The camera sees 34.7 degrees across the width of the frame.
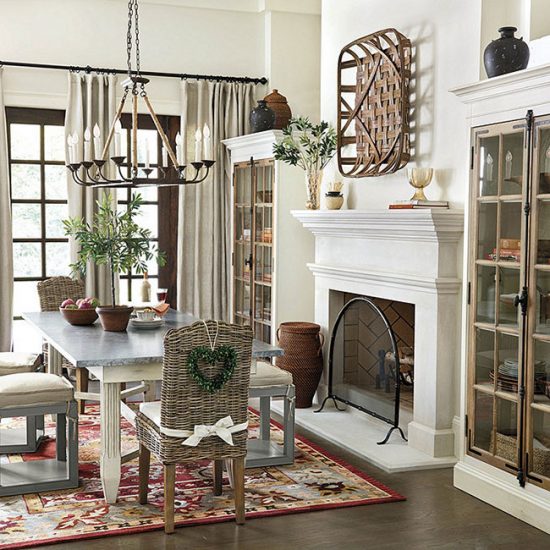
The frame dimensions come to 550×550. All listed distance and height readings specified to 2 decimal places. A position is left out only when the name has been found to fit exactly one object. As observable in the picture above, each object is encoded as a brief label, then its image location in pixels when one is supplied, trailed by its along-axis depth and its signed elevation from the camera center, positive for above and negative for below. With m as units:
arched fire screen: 5.70 -0.98
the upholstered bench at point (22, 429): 5.22 -1.27
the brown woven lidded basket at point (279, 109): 7.21 +0.92
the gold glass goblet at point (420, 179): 5.16 +0.26
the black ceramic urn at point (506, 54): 4.30 +0.83
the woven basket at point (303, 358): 6.38 -0.99
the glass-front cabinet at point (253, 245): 7.11 -0.20
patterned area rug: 3.98 -1.38
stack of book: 5.03 +0.11
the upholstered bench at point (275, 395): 4.91 -1.01
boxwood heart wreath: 3.82 -0.62
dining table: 4.22 -0.68
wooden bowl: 5.37 -0.59
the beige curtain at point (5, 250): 7.01 -0.25
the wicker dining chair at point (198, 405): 3.82 -0.82
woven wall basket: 5.45 +0.77
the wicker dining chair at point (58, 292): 6.31 -0.53
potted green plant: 4.98 -0.17
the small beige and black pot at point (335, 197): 6.21 +0.18
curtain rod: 7.09 +1.25
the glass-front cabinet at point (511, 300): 4.04 -0.37
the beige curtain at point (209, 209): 7.67 +0.11
